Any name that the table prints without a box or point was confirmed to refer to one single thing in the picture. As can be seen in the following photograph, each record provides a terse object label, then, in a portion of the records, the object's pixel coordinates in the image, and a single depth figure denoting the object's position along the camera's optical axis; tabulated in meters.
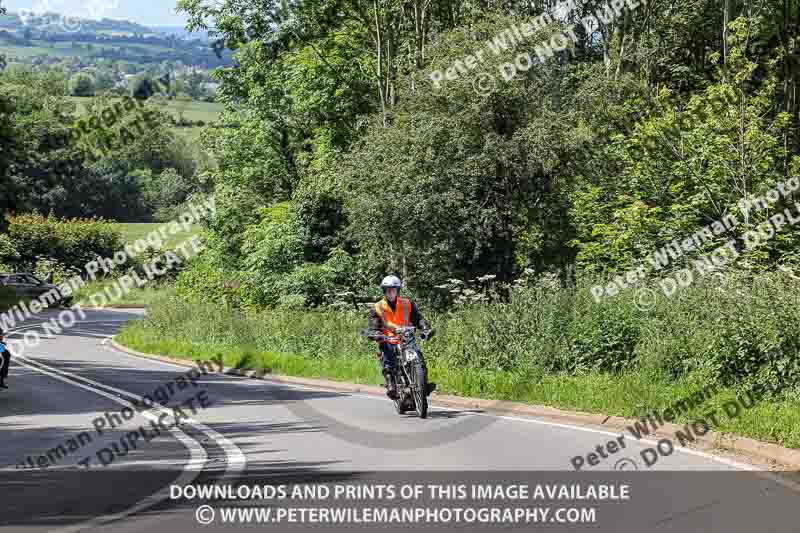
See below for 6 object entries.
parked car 68.00
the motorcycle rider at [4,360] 24.27
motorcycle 16.55
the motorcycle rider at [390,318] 17.17
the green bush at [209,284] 53.69
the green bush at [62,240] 82.75
